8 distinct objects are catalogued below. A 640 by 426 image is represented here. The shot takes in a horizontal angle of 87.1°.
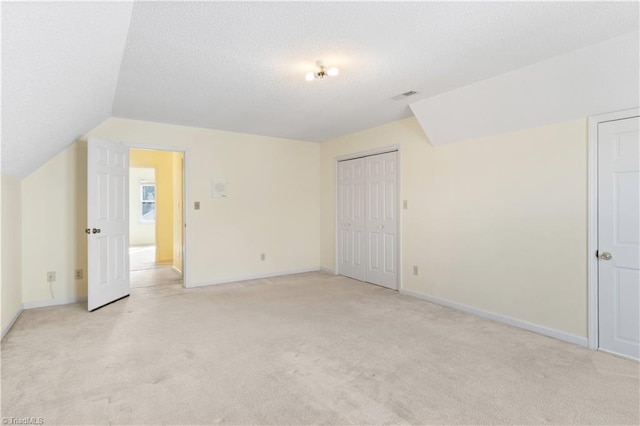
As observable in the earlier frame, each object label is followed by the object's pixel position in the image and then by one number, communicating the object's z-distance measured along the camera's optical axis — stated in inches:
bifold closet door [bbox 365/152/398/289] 184.5
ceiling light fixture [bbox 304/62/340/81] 107.0
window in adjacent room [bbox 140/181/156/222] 403.9
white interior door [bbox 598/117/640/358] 101.9
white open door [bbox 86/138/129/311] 146.2
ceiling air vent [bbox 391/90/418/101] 133.7
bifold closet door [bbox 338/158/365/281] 207.6
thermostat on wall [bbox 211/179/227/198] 198.8
